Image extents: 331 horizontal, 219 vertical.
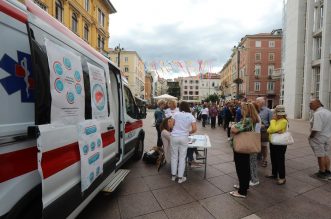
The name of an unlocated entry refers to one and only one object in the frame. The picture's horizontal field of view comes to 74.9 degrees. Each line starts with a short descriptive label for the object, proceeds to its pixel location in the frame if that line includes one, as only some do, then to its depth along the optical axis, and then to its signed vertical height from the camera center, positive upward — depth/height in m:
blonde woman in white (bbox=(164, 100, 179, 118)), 6.06 -0.01
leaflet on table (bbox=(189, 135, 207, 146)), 5.25 -0.91
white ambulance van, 1.71 -0.14
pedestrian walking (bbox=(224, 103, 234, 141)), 12.53 -0.49
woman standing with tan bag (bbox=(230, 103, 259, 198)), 3.95 -0.93
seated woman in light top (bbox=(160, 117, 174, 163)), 5.40 -0.78
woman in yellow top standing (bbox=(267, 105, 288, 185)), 4.68 -0.58
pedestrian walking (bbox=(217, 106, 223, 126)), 16.75 -0.95
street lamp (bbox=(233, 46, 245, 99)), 16.93 +1.93
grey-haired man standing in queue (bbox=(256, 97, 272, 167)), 6.06 -0.50
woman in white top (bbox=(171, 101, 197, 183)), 4.61 -0.69
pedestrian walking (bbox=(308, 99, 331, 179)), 4.88 -0.69
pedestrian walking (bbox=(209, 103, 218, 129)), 15.42 -0.66
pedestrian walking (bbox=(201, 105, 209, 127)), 16.29 -0.70
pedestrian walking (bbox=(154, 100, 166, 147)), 7.76 -0.38
